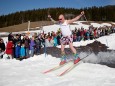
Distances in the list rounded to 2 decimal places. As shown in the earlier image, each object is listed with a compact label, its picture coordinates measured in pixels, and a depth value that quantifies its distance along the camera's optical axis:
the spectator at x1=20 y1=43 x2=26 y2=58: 7.35
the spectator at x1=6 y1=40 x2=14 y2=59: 7.16
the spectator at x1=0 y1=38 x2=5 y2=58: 7.51
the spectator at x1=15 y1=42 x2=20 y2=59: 7.38
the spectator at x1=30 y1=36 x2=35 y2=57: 7.59
